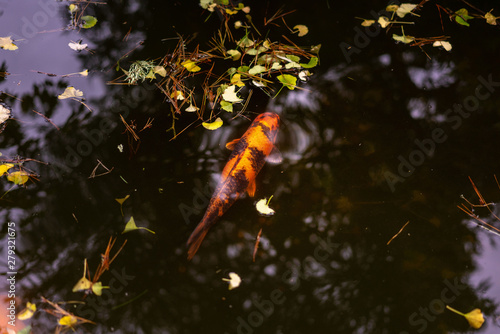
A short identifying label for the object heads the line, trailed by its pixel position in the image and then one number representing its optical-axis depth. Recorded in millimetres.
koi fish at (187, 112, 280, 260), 2395
